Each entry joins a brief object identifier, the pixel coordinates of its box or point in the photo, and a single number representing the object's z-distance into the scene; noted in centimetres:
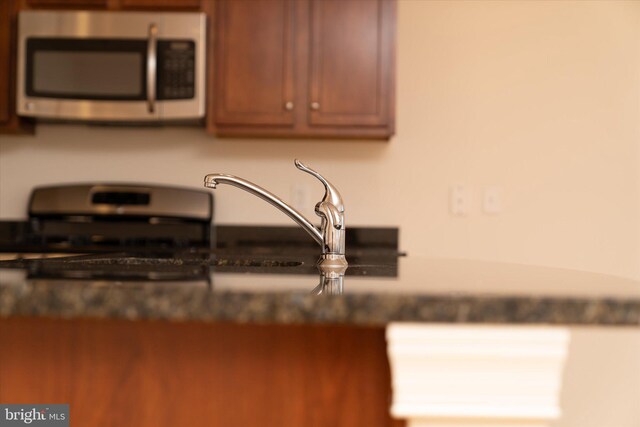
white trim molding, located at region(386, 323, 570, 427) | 67
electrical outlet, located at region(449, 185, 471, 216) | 294
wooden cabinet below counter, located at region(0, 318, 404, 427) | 85
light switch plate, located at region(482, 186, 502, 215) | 294
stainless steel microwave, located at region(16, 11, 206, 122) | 263
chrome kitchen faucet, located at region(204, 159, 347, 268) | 126
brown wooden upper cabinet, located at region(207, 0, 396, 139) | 264
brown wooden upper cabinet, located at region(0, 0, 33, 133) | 270
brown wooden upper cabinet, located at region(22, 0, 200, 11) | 266
